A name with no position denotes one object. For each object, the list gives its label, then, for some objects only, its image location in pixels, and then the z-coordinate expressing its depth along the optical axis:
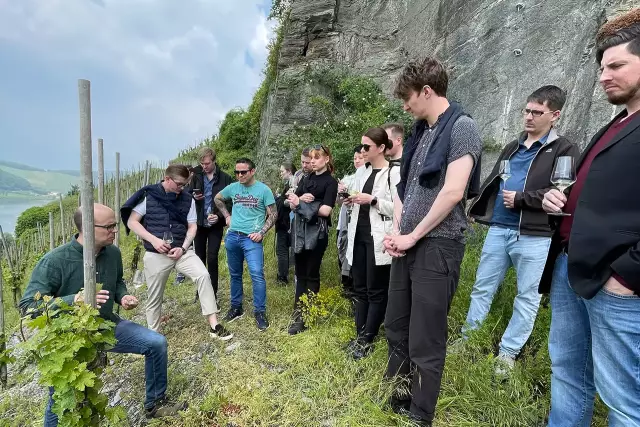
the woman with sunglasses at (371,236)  3.08
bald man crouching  2.53
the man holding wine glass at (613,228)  1.42
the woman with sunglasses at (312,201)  3.96
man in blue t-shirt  4.23
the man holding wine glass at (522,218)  2.68
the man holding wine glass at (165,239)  3.82
